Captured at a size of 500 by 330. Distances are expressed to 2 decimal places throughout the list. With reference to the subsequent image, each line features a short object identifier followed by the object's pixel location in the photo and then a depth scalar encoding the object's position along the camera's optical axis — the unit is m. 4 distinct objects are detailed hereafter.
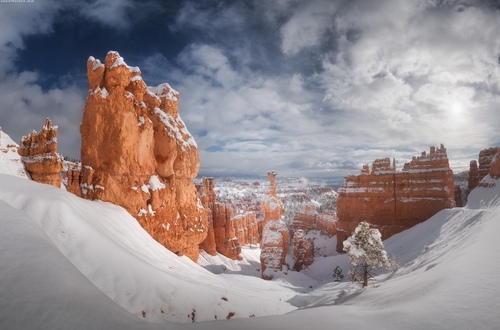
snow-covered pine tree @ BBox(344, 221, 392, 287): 17.96
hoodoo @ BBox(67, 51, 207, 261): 19.75
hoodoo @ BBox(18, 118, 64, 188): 22.38
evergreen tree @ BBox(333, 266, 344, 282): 33.47
